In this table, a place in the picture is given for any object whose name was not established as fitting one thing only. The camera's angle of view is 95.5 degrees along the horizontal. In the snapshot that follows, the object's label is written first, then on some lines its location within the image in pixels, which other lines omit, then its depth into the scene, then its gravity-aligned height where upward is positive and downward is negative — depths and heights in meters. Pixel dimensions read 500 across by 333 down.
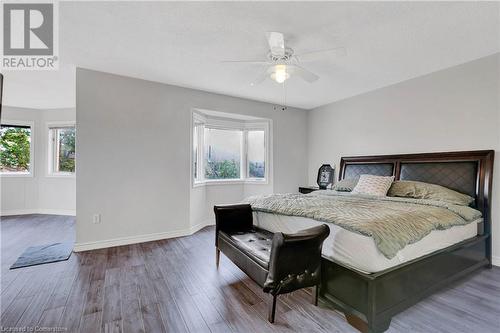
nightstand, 4.96 -0.50
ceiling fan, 2.15 +1.11
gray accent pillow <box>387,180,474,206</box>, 2.80 -0.34
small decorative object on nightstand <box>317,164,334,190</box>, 4.89 -0.21
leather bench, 1.73 -0.80
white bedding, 1.71 -0.69
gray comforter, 1.78 -0.45
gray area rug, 2.85 -1.22
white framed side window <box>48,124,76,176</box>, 5.65 +0.39
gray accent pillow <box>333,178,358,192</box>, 3.83 -0.32
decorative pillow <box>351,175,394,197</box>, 3.27 -0.28
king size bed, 1.71 -0.64
